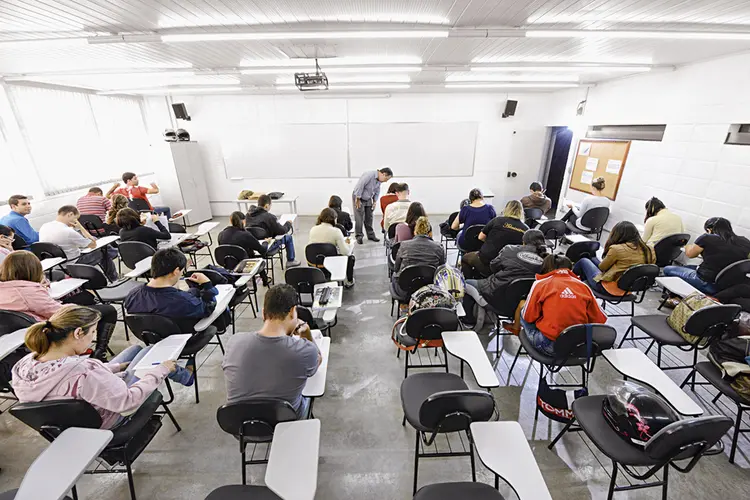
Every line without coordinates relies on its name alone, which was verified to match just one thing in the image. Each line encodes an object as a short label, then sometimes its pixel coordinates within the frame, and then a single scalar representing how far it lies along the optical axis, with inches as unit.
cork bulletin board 233.8
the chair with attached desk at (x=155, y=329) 92.0
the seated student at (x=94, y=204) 214.8
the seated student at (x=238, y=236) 162.6
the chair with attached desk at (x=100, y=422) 62.1
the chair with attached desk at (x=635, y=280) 123.8
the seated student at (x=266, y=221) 187.8
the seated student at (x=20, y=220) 166.4
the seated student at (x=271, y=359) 68.5
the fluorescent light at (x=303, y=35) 123.1
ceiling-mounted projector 168.6
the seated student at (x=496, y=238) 147.4
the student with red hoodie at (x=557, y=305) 94.1
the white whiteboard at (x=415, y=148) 316.2
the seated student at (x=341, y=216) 201.4
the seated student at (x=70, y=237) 156.9
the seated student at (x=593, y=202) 217.6
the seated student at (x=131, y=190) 241.9
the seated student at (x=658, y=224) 165.9
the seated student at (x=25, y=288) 94.1
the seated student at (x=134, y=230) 166.0
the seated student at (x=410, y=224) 168.2
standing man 237.7
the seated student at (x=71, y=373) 63.1
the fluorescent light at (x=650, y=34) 124.4
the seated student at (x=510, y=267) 119.3
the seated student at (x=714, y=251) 132.5
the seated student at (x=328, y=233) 161.2
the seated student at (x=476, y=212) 177.8
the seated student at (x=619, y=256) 129.3
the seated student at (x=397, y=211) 198.7
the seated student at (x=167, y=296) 94.3
